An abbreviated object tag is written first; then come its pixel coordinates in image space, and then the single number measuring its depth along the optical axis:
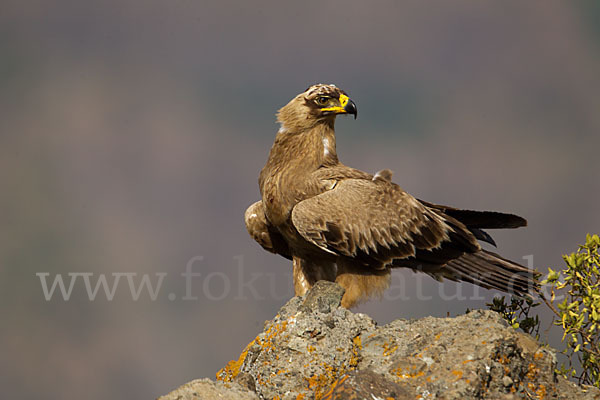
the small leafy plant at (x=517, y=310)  15.29
